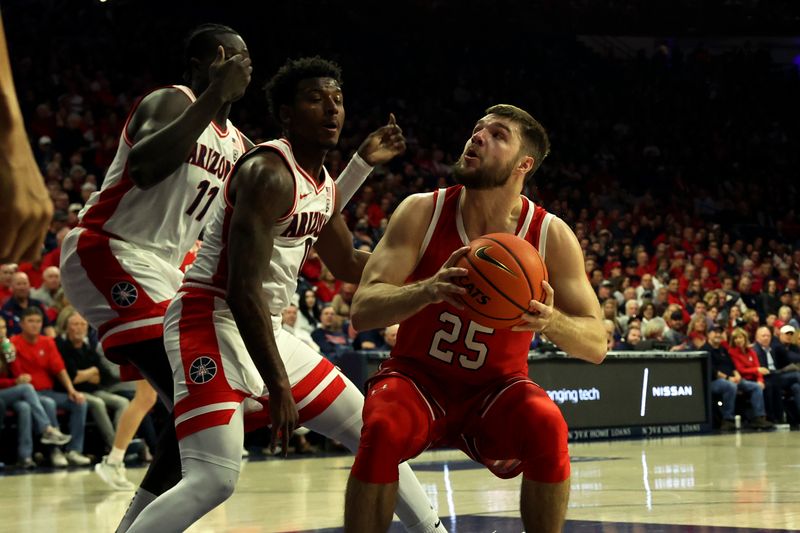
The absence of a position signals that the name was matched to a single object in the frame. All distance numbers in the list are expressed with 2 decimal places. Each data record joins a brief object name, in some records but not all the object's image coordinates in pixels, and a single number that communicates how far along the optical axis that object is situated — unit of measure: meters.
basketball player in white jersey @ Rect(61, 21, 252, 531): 4.52
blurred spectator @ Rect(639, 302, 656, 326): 16.06
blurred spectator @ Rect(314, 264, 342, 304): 13.68
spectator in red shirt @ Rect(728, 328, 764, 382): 16.06
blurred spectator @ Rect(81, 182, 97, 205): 13.37
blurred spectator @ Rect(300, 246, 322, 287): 14.43
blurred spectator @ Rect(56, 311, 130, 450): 10.45
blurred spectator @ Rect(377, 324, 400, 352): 12.38
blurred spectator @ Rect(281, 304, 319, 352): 11.76
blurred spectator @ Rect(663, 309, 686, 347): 16.17
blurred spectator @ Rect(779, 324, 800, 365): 16.94
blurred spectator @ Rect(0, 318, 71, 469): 10.04
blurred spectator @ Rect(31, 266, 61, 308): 10.88
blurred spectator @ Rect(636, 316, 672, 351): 15.73
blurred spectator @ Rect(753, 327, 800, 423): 16.53
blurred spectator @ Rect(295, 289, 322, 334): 12.73
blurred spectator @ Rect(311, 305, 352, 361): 12.41
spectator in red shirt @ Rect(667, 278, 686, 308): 17.78
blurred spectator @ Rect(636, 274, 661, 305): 17.44
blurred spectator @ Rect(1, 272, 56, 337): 10.34
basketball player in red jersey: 4.08
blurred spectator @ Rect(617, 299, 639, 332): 16.03
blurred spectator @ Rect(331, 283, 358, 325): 13.16
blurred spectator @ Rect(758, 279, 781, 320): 18.97
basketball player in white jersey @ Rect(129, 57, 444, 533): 3.99
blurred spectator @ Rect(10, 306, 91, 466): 10.20
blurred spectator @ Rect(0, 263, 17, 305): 10.73
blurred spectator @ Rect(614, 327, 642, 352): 14.99
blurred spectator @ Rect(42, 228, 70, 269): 11.26
